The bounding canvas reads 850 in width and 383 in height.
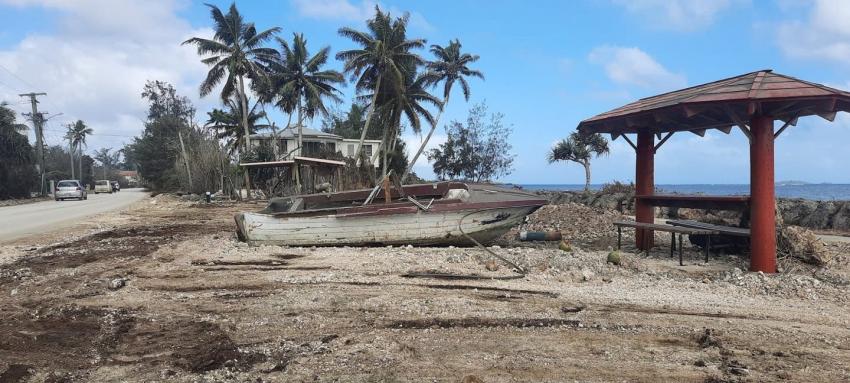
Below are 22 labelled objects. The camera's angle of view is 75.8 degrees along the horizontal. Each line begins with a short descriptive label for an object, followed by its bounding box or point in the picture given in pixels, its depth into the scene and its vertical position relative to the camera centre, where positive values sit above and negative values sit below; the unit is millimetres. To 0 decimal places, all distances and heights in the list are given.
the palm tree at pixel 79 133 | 76825 +8198
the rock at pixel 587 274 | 7228 -1240
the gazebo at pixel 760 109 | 7098 +999
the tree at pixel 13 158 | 36219 +2267
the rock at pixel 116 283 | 6809 -1194
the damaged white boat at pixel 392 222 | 10078 -693
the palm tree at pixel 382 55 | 36938 +8928
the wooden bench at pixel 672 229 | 8316 -770
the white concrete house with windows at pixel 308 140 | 45125 +3944
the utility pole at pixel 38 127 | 41438 +4836
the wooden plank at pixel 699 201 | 8281 -347
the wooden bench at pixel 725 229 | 8008 -763
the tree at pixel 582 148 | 39938 +2513
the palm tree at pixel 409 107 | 39750 +5759
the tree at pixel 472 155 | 49594 +2634
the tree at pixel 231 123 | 44531 +5423
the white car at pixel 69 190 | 35375 +4
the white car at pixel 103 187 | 53906 +265
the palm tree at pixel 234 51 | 36500 +9210
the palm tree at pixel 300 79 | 38812 +7811
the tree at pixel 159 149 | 52350 +4091
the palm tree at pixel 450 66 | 44562 +9678
